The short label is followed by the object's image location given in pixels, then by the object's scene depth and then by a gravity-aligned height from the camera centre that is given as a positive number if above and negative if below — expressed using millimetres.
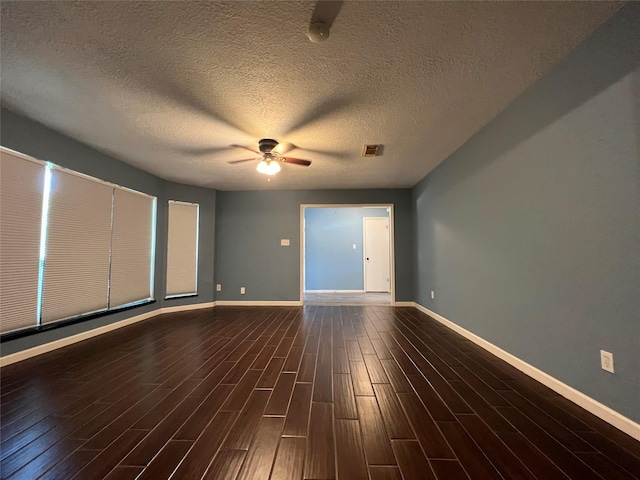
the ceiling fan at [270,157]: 2776 +1119
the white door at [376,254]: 6926 +31
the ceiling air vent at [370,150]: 3064 +1316
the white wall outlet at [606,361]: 1428 -610
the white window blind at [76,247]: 2676 +106
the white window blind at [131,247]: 3475 +123
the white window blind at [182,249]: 4523 +120
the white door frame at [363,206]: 4996 +502
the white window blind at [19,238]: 2260 +170
